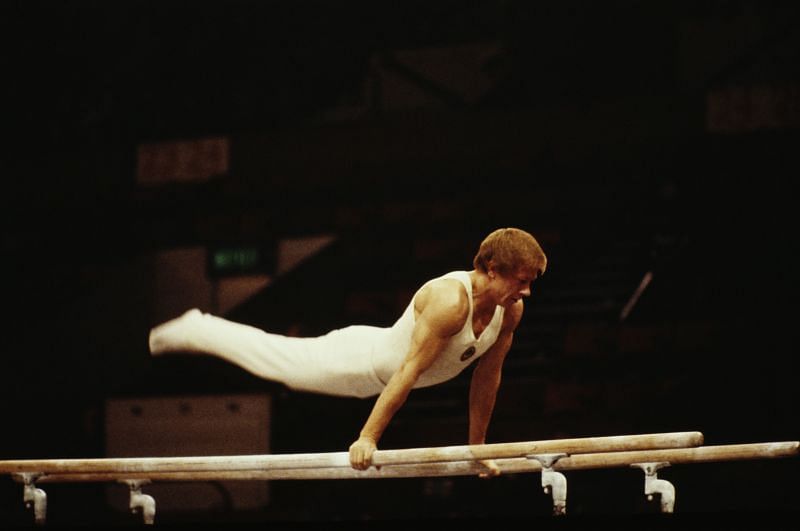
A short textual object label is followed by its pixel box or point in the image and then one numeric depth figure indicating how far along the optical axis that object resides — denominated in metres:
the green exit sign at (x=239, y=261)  17.52
